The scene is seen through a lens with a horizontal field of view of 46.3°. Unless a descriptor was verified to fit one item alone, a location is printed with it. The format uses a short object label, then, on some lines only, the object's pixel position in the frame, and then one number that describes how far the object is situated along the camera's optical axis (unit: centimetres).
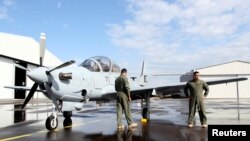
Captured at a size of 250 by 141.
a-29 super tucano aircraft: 1004
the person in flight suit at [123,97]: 996
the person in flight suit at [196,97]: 1022
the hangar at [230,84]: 5150
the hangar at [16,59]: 3928
